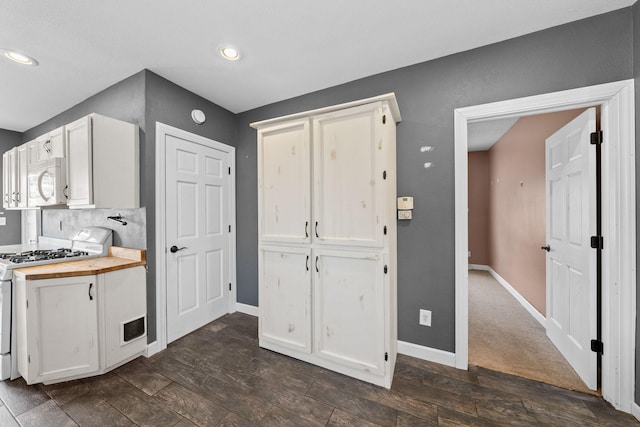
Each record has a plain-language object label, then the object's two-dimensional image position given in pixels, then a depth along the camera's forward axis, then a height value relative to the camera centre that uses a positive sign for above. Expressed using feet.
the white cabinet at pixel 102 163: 6.48 +1.44
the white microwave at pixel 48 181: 7.05 +1.02
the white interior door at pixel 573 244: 5.61 -0.90
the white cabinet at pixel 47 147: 7.25 +2.20
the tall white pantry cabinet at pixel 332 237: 5.80 -0.64
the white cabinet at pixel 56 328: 5.64 -2.78
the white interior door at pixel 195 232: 7.84 -0.70
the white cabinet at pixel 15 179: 8.82 +1.40
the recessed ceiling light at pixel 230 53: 6.34 +4.36
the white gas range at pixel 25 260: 5.91 -1.29
